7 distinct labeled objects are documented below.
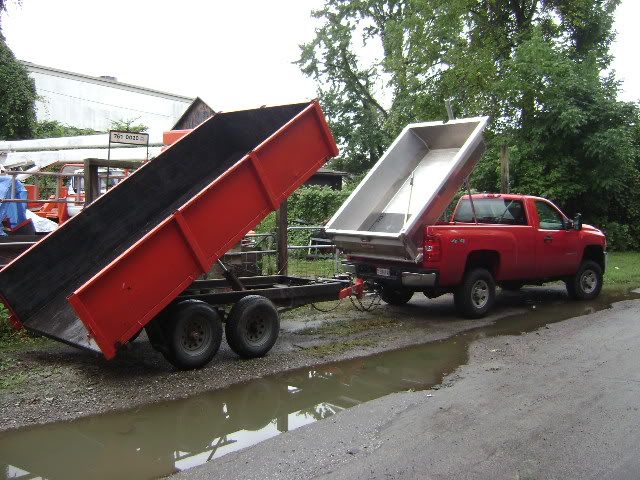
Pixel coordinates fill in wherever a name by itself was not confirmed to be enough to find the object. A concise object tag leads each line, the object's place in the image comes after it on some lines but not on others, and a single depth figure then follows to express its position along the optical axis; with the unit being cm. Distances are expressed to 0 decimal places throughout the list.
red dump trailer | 624
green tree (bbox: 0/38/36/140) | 3325
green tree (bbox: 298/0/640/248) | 1559
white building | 4453
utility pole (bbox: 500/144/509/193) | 1580
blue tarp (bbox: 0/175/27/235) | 1095
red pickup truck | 934
